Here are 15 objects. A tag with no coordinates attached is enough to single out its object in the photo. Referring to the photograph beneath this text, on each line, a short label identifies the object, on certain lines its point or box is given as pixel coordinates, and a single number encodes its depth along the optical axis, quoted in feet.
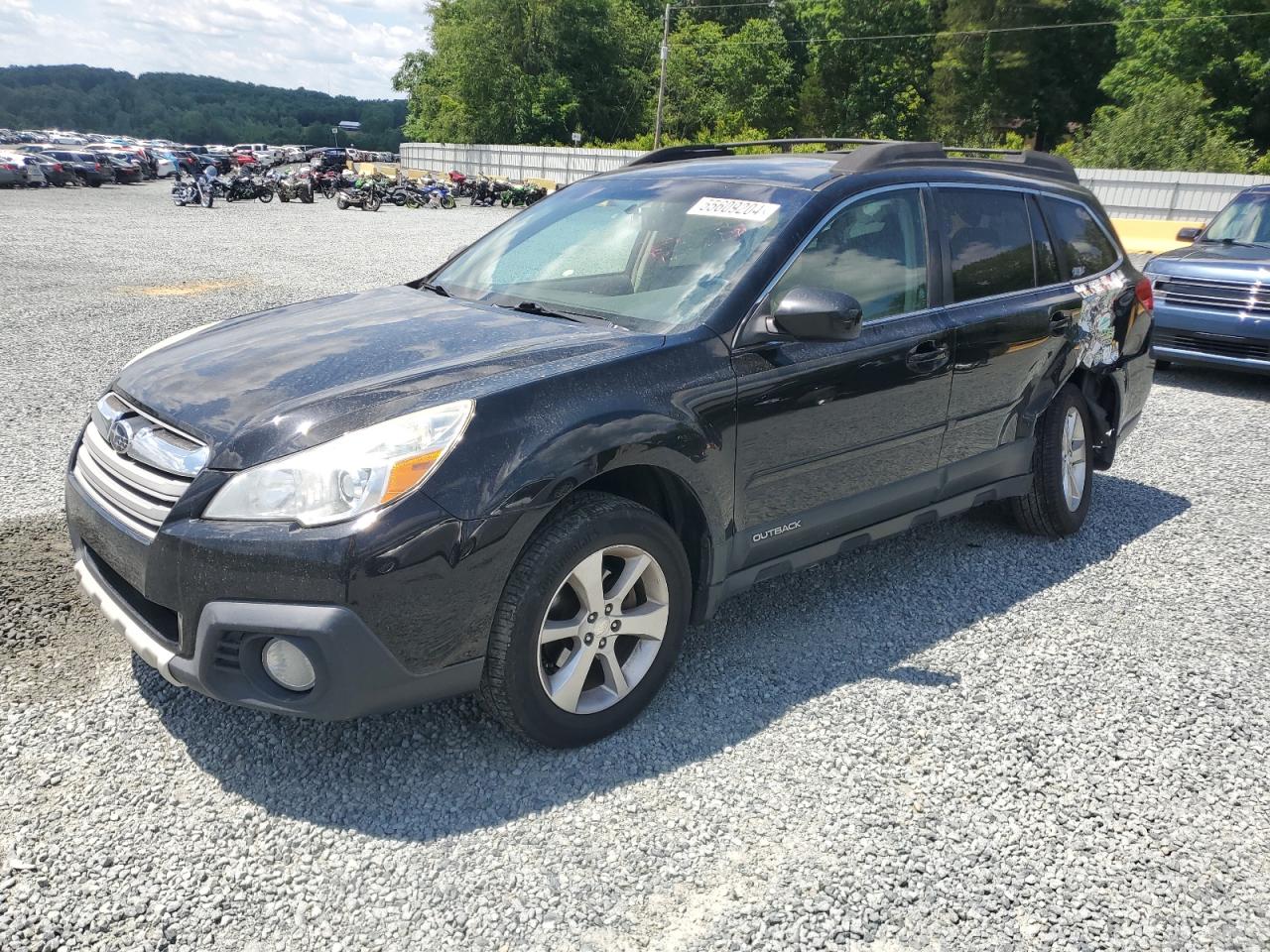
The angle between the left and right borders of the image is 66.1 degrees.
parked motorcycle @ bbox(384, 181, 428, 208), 107.65
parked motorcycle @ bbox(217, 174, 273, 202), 104.99
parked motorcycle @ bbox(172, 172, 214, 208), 97.14
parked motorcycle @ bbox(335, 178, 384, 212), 98.53
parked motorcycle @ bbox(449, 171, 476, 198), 118.42
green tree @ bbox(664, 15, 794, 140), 195.93
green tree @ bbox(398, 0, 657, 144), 199.82
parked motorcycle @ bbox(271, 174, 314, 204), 108.47
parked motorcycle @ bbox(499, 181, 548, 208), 113.39
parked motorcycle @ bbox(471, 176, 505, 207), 115.34
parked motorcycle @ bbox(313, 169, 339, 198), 112.78
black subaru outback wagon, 8.21
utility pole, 143.92
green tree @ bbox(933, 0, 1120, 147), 158.71
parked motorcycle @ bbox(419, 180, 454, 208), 107.65
